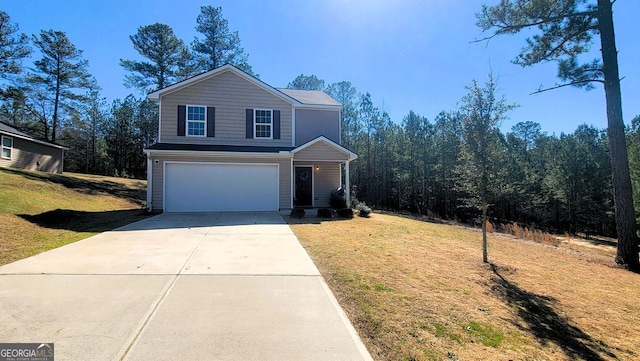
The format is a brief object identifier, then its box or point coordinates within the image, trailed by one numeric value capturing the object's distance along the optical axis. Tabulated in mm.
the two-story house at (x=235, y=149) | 12992
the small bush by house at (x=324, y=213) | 12523
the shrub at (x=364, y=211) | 13125
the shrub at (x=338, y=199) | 13863
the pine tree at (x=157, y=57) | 26141
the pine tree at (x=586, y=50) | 8641
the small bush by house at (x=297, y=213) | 12031
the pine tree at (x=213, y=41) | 27156
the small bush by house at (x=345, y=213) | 12656
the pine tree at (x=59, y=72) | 26484
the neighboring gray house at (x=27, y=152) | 18297
